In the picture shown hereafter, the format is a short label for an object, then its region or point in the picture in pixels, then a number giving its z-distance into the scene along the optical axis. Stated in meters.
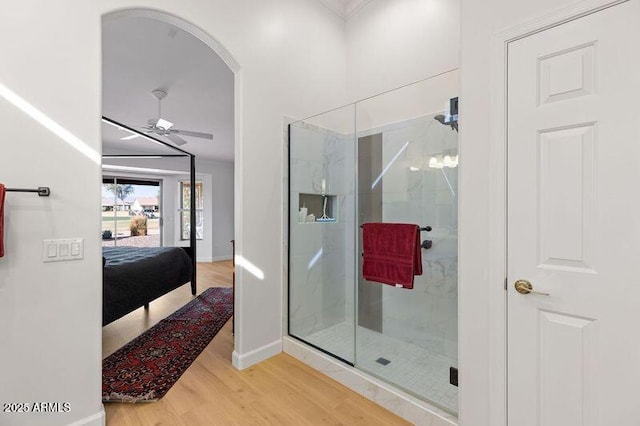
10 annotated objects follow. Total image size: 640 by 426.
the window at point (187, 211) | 7.68
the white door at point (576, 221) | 1.16
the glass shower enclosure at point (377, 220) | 2.46
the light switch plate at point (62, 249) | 1.61
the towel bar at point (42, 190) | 1.53
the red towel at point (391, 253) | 2.15
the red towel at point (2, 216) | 1.41
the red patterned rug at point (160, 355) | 2.16
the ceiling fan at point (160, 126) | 3.80
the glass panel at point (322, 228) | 2.89
